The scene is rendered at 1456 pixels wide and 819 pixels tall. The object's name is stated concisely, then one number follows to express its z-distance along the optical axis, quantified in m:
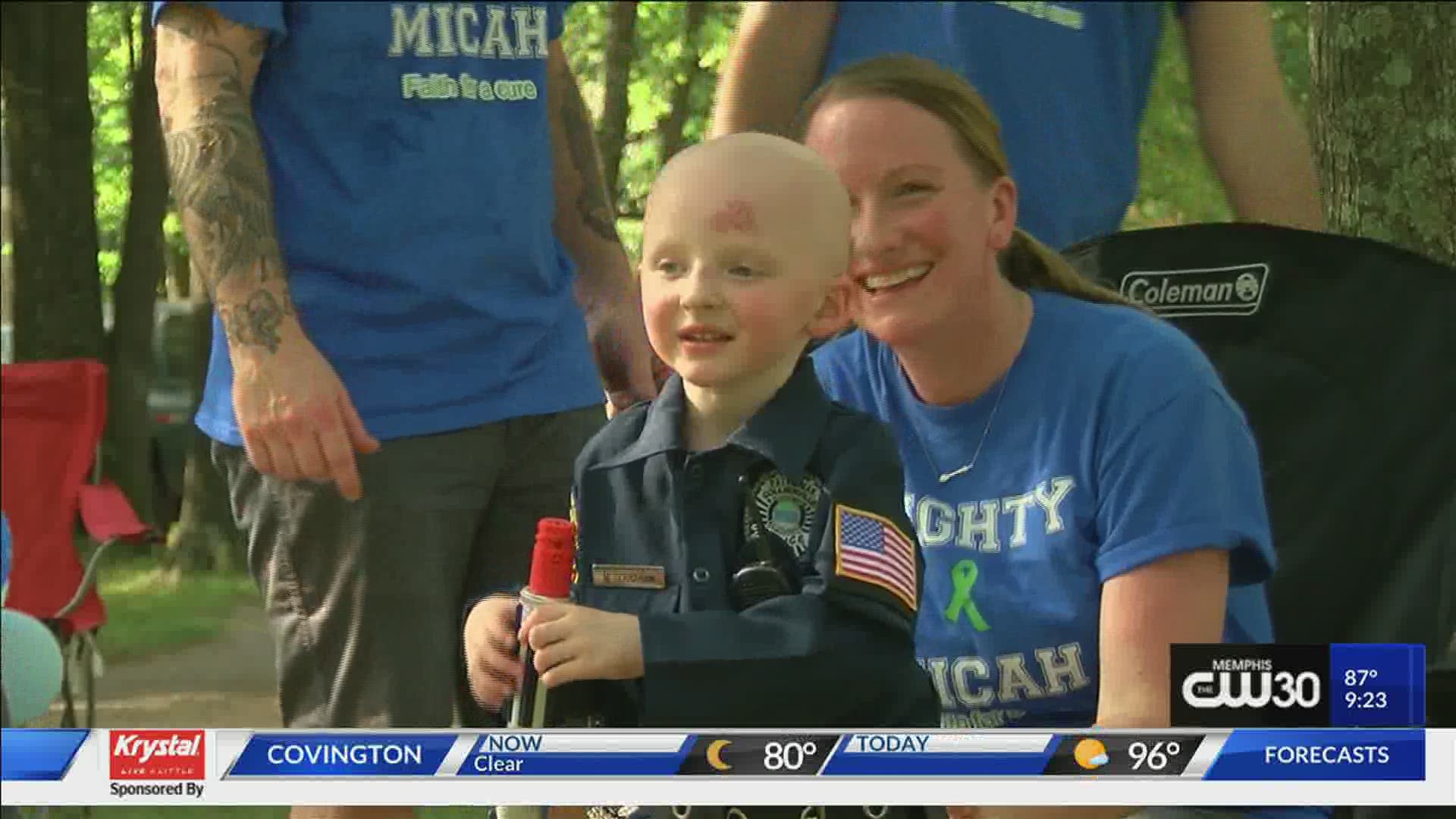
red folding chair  6.10
